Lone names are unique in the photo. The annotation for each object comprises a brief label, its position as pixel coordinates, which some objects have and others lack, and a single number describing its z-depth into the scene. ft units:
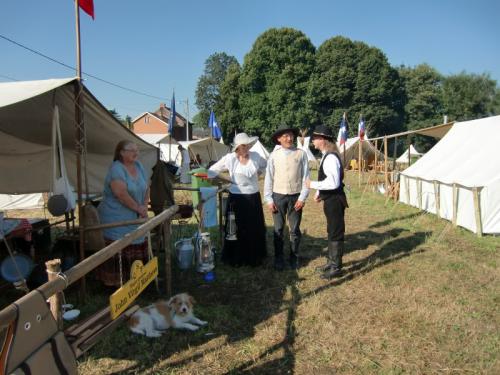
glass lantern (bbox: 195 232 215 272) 14.40
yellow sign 6.91
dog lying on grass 10.09
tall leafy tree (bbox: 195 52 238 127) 158.66
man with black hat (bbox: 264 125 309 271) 14.47
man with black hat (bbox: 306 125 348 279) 13.34
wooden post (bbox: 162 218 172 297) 11.60
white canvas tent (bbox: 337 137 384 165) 81.45
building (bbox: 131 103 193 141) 165.48
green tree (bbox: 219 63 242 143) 112.47
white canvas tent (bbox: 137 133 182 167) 76.67
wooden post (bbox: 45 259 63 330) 5.83
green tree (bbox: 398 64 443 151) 124.26
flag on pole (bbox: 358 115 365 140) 52.54
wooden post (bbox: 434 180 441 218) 26.63
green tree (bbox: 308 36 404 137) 107.76
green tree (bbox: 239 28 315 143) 104.06
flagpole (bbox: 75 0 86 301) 11.38
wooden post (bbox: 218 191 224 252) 17.00
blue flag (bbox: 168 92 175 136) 43.78
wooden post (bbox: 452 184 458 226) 23.22
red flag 11.76
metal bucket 15.21
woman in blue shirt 11.57
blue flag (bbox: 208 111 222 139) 74.91
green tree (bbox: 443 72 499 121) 130.41
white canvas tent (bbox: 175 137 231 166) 78.11
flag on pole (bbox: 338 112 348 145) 54.24
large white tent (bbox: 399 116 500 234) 21.52
